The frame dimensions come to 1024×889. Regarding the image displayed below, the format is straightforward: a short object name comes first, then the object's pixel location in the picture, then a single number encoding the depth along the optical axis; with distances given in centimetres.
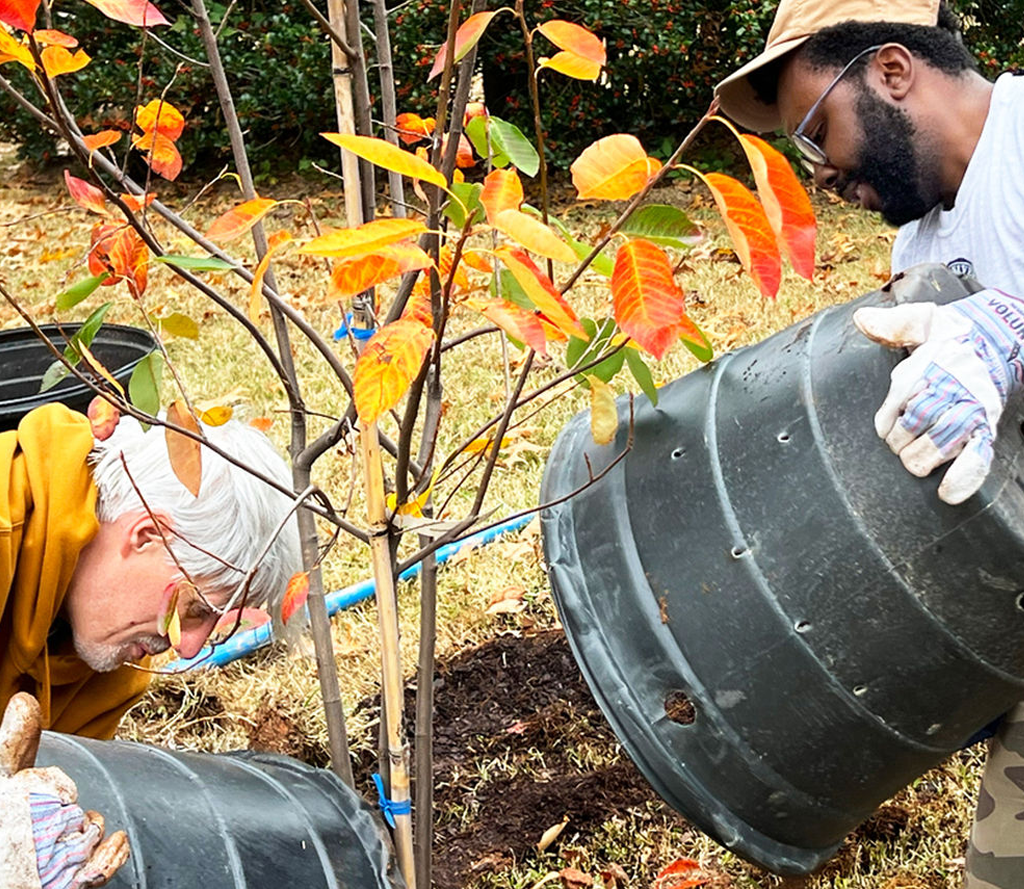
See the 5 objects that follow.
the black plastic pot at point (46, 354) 313
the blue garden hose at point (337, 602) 263
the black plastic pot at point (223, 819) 118
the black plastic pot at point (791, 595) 122
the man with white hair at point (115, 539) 153
